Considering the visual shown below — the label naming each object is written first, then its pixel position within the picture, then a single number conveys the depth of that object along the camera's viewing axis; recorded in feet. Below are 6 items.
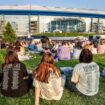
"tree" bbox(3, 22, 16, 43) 53.82
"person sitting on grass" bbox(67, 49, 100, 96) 6.75
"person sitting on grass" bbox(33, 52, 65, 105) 6.31
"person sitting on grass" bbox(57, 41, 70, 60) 14.45
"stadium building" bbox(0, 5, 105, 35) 64.61
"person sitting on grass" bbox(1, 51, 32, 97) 6.64
